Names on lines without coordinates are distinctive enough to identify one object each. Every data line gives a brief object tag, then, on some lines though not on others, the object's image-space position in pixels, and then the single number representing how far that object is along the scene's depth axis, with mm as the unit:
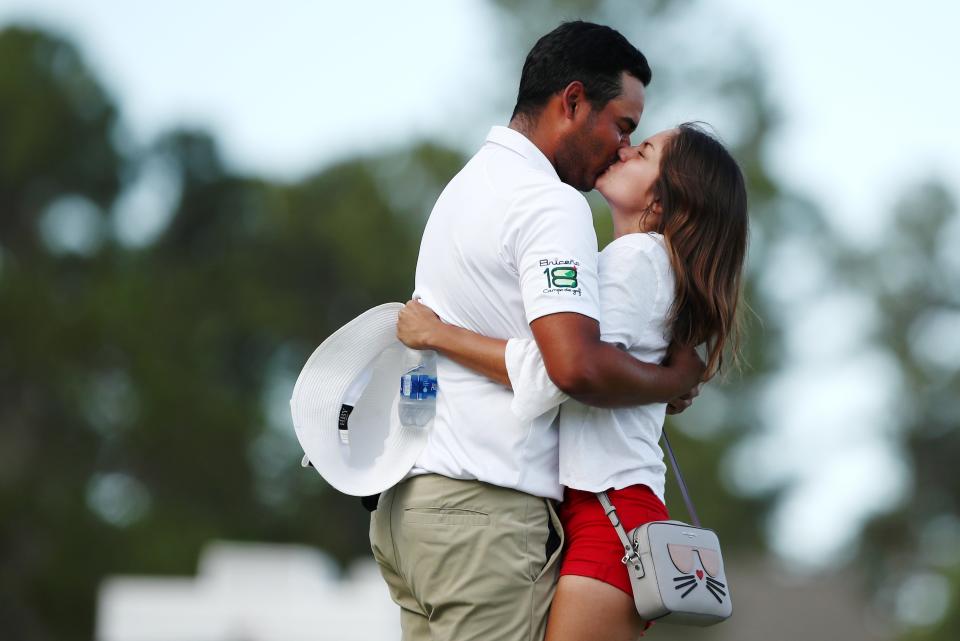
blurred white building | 38906
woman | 6652
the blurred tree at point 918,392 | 71437
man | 6504
